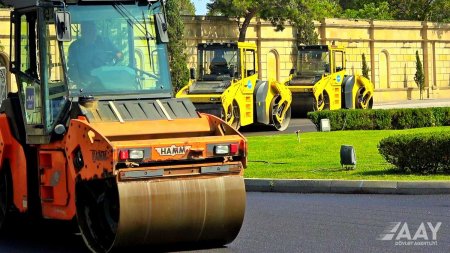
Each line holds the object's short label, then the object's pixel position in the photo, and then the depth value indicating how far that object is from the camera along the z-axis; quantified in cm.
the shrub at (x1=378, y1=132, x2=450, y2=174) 1803
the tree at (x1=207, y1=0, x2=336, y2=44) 6206
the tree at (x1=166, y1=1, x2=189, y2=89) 5816
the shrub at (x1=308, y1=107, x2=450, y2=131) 3259
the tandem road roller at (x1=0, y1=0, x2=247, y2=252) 1134
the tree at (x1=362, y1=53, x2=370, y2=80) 7006
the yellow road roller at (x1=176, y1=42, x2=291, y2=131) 3422
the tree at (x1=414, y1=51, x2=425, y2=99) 7500
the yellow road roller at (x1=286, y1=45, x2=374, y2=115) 4378
